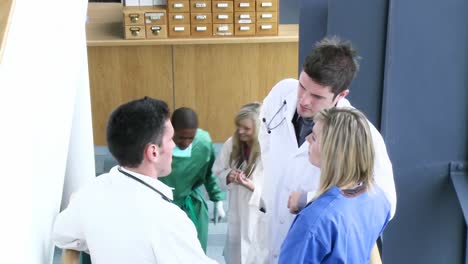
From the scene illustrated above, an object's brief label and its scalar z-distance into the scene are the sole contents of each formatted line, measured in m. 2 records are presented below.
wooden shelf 5.43
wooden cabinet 5.54
